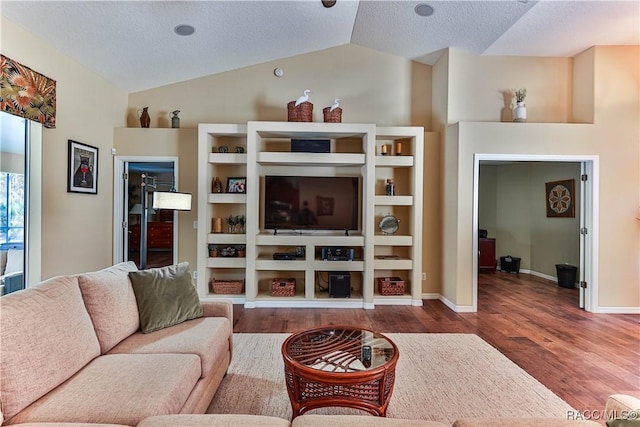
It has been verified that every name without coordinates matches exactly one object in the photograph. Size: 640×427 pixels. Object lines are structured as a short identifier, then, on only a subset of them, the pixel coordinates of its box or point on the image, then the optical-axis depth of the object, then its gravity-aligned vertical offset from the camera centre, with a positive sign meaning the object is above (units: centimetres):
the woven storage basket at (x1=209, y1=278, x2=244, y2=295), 461 -107
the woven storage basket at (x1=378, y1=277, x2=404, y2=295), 459 -105
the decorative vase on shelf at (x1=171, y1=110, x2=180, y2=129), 478 +134
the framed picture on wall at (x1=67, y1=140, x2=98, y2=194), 378 +51
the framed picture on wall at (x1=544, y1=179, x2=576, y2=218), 571 +29
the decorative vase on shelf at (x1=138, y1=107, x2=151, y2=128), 477 +135
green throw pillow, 222 -62
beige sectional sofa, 132 -79
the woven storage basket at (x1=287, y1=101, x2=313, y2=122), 444 +136
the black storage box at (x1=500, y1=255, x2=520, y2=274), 667 -103
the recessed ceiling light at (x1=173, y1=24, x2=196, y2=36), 369 +209
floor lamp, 332 +9
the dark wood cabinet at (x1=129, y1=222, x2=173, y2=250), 905 -65
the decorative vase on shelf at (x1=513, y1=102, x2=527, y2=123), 439 +136
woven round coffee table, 173 -88
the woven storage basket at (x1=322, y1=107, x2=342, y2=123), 451 +135
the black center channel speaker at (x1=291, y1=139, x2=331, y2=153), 439 +89
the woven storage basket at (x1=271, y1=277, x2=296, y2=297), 448 -106
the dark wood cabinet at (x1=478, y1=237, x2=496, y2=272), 666 -83
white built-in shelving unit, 438 +5
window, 319 +3
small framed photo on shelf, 471 +38
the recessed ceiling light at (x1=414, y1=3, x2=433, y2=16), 375 +239
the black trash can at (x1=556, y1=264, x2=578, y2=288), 539 -101
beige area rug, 211 -127
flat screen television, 462 +14
